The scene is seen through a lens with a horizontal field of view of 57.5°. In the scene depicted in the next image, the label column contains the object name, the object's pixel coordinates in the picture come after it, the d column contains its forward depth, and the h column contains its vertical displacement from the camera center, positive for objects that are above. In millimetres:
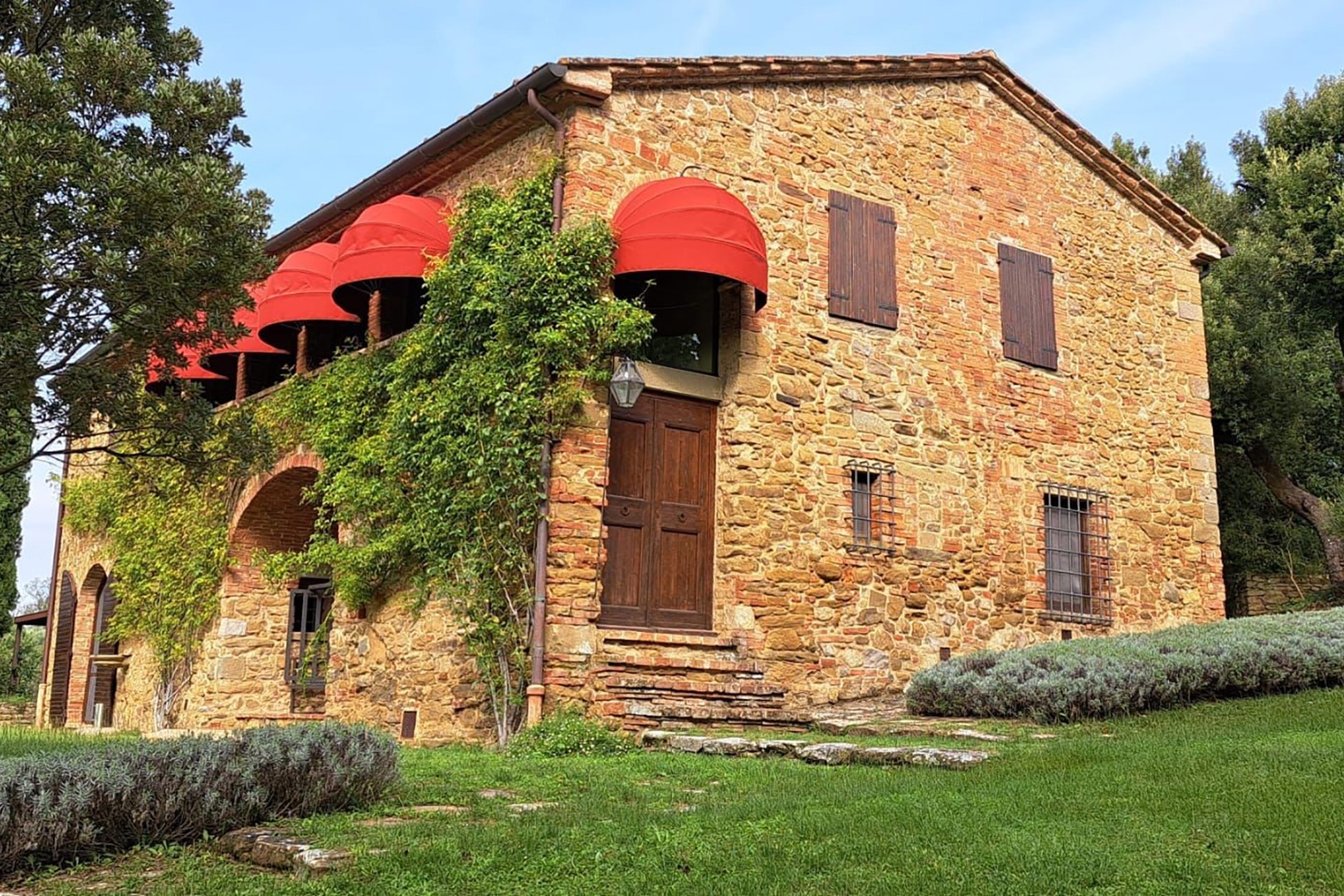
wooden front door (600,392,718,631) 11711 +1282
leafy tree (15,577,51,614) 60469 +2339
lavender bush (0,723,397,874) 5719 -727
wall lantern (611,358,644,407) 10992 +2336
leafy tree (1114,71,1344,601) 21750 +5896
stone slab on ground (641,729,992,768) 8172 -717
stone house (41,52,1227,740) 11641 +2866
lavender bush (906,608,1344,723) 10438 -161
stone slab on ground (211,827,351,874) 5590 -965
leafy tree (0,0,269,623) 8156 +2907
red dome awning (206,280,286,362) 15023 +3722
